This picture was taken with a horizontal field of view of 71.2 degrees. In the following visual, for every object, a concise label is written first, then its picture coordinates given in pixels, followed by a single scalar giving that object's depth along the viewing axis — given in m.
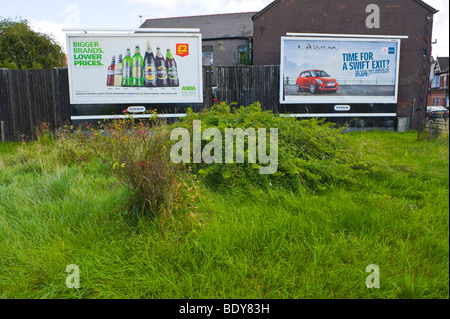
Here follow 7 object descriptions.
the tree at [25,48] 18.28
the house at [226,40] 26.67
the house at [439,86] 43.49
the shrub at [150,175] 3.38
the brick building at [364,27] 12.88
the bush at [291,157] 4.31
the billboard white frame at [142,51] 9.85
